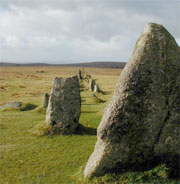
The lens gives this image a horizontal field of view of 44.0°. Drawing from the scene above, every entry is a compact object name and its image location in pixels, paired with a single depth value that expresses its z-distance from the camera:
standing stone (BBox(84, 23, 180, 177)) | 6.83
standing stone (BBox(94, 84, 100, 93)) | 33.14
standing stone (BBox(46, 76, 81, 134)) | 11.98
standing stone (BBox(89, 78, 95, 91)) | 35.33
